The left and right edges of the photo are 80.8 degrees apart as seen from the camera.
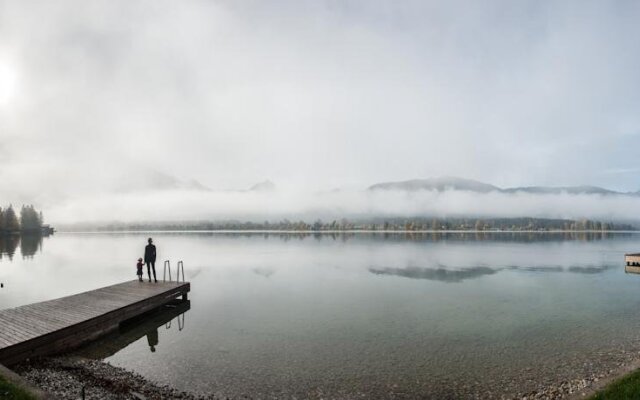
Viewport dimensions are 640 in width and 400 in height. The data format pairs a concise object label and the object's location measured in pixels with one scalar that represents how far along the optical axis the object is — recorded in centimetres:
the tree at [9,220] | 17475
